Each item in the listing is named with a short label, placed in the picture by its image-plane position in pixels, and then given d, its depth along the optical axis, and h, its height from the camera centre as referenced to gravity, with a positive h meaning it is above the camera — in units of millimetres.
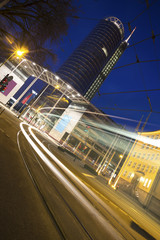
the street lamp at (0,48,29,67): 11160 +5148
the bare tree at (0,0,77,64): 7738 +5834
